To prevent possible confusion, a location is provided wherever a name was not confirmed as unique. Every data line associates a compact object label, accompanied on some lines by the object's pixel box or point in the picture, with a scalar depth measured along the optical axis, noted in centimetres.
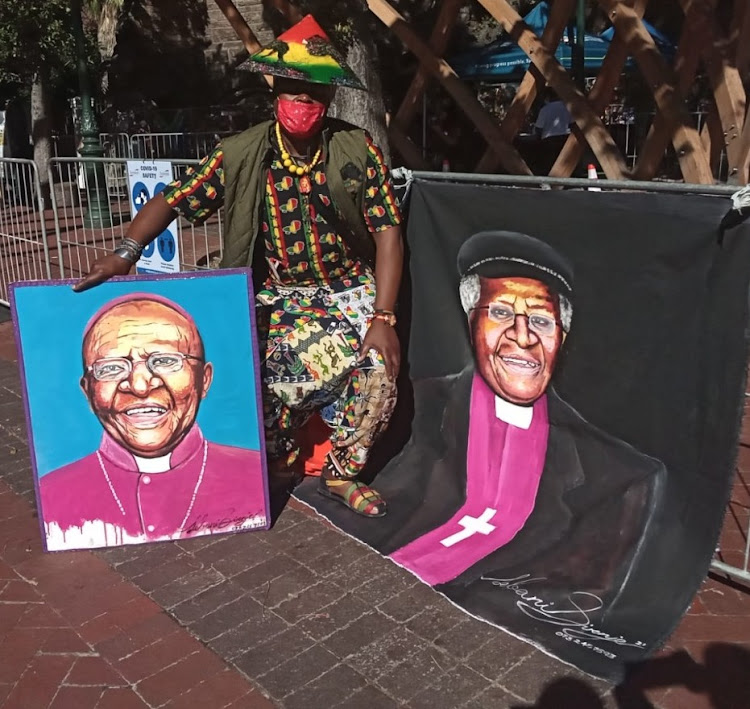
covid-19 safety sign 552
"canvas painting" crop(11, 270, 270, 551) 337
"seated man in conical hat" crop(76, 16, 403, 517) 343
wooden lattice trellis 655
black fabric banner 277
